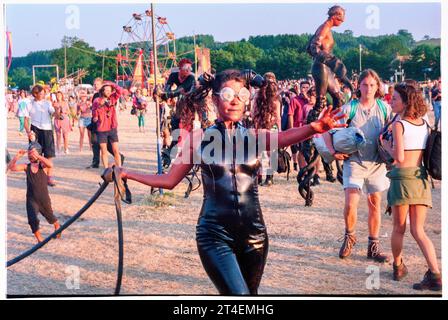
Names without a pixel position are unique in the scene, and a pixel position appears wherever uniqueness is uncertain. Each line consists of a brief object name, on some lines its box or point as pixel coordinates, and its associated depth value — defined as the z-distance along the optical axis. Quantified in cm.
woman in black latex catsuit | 338
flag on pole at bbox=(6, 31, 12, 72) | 1244
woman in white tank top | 506
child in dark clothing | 688
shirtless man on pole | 673
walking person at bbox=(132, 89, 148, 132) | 2200
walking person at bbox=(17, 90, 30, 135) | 1811
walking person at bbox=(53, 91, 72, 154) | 1422
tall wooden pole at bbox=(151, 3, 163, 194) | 863
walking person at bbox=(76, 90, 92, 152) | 1377
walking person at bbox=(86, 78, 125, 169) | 1136
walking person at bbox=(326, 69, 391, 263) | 593
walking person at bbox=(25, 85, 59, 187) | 1044
